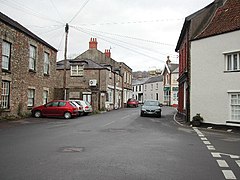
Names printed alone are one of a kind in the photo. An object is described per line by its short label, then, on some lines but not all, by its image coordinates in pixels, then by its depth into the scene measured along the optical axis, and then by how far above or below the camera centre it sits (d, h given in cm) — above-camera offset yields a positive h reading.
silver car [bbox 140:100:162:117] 2647 -85
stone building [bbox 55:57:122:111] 3694 +239
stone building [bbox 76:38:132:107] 4691 +669
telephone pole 2725 +665
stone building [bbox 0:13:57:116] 2023 +249
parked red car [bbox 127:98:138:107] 5256 -56
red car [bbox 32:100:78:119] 2366 -96
